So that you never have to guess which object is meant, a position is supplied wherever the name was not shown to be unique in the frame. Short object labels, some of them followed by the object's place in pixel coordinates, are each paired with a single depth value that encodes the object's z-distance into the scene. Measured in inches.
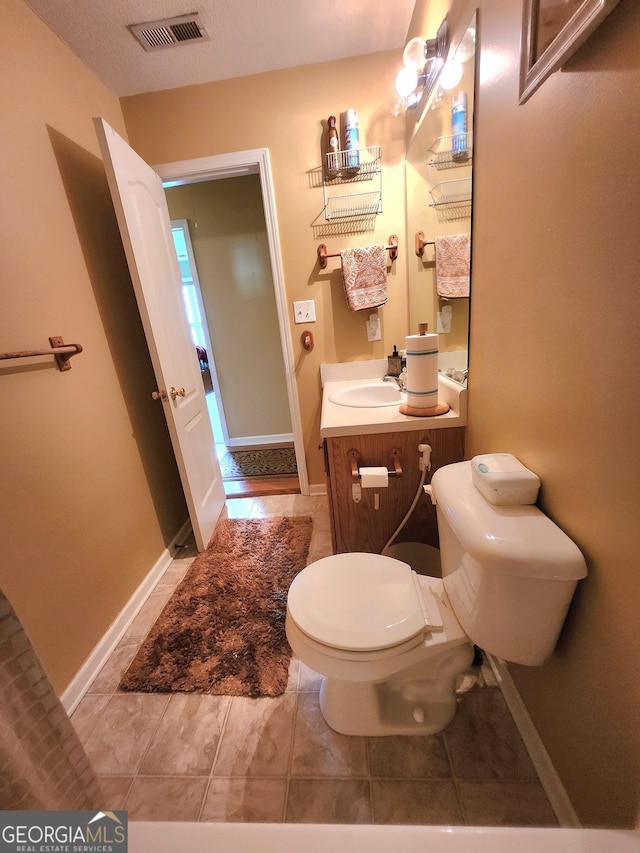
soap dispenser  71.0
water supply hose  46.3
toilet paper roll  46.1
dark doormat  108.9
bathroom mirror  40.5
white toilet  25.8
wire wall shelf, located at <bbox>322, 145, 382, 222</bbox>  65.3
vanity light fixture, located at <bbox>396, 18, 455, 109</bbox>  43.9
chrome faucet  65.9
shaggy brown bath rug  45.1
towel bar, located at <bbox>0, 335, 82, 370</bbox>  44.4
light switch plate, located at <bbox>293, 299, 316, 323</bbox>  75.1
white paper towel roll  46.2
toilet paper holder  49.3
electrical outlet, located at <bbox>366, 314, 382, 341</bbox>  75.5
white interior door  53.1
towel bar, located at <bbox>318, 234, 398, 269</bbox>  70.2
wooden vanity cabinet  49.5
